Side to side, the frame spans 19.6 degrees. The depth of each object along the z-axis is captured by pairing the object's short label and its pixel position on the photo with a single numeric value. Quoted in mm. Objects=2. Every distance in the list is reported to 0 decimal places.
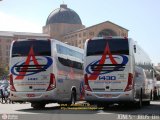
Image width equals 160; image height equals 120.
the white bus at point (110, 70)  20500
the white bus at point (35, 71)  21797
